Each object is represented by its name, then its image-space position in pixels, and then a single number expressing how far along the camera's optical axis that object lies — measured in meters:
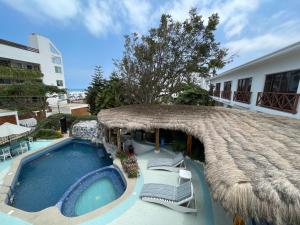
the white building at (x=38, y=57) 27.30
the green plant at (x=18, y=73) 24.44
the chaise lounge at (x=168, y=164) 9.39
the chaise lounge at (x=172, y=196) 6.34
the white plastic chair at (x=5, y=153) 11.57
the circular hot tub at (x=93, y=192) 7.28
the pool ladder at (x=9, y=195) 7.74
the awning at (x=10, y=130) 11.87
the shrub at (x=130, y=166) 8.51
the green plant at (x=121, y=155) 10.77
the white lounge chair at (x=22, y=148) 13.03
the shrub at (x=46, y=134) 16.69
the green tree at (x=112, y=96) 21.23
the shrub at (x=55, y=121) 18.70
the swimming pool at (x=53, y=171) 8.27
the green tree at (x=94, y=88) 23.48
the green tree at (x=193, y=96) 17.95
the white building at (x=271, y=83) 9.04
